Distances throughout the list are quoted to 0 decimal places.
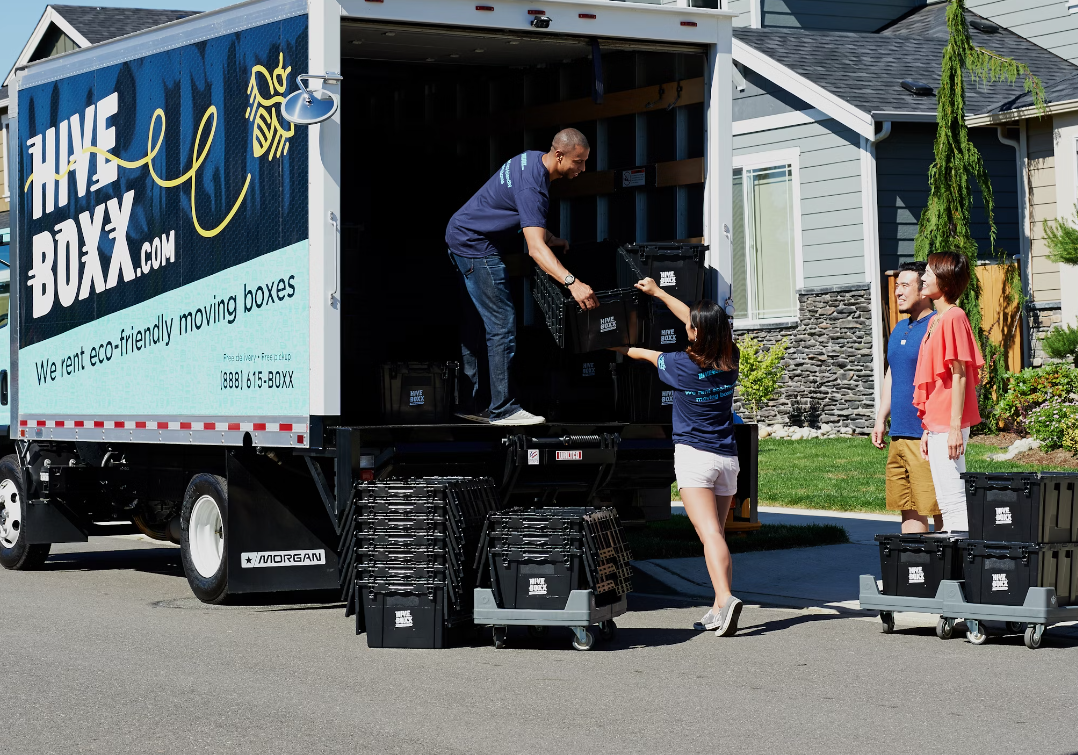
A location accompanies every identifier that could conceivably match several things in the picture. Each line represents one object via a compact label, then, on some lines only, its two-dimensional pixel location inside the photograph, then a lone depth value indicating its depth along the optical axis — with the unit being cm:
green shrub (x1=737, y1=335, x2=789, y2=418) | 2259
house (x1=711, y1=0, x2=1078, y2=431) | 2200
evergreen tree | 2067
